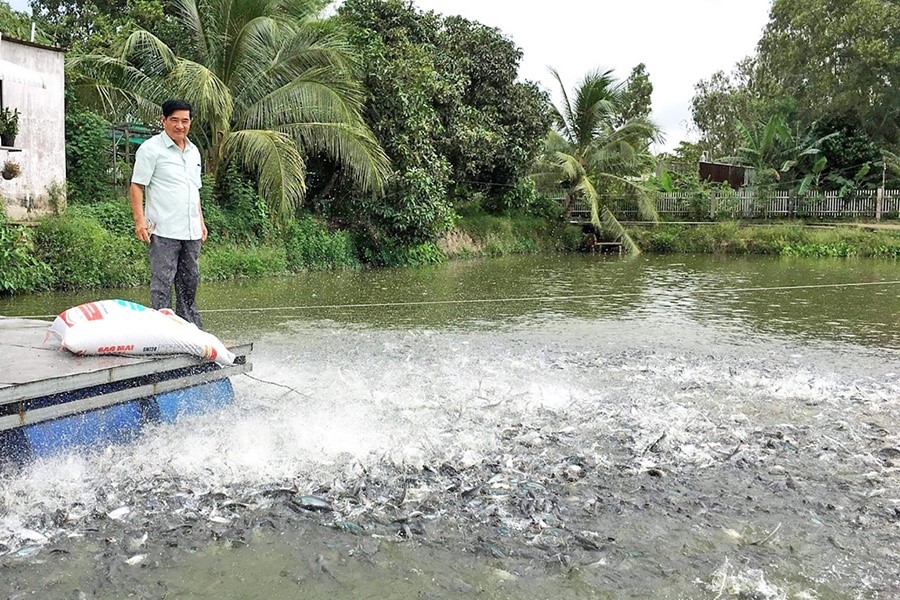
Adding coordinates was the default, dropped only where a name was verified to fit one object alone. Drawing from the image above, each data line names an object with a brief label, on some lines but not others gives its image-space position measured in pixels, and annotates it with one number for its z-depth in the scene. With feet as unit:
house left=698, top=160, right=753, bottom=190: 114.11
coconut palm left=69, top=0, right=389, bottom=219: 43.80
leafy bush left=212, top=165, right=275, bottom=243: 47.19
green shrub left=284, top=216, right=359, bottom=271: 52.03
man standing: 16.16
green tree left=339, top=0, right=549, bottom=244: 56.85
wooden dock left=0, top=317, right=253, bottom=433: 10.48
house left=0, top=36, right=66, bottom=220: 37.78
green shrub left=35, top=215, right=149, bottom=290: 36.09
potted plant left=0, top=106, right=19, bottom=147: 35.55
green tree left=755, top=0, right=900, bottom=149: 82.94
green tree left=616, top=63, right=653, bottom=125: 129.39
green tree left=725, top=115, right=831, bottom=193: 89.30
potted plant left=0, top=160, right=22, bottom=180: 36.58
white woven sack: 12.56
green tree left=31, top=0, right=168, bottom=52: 49.54
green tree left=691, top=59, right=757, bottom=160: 147.55
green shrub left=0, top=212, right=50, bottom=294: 33.04
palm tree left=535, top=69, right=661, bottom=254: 80.74
